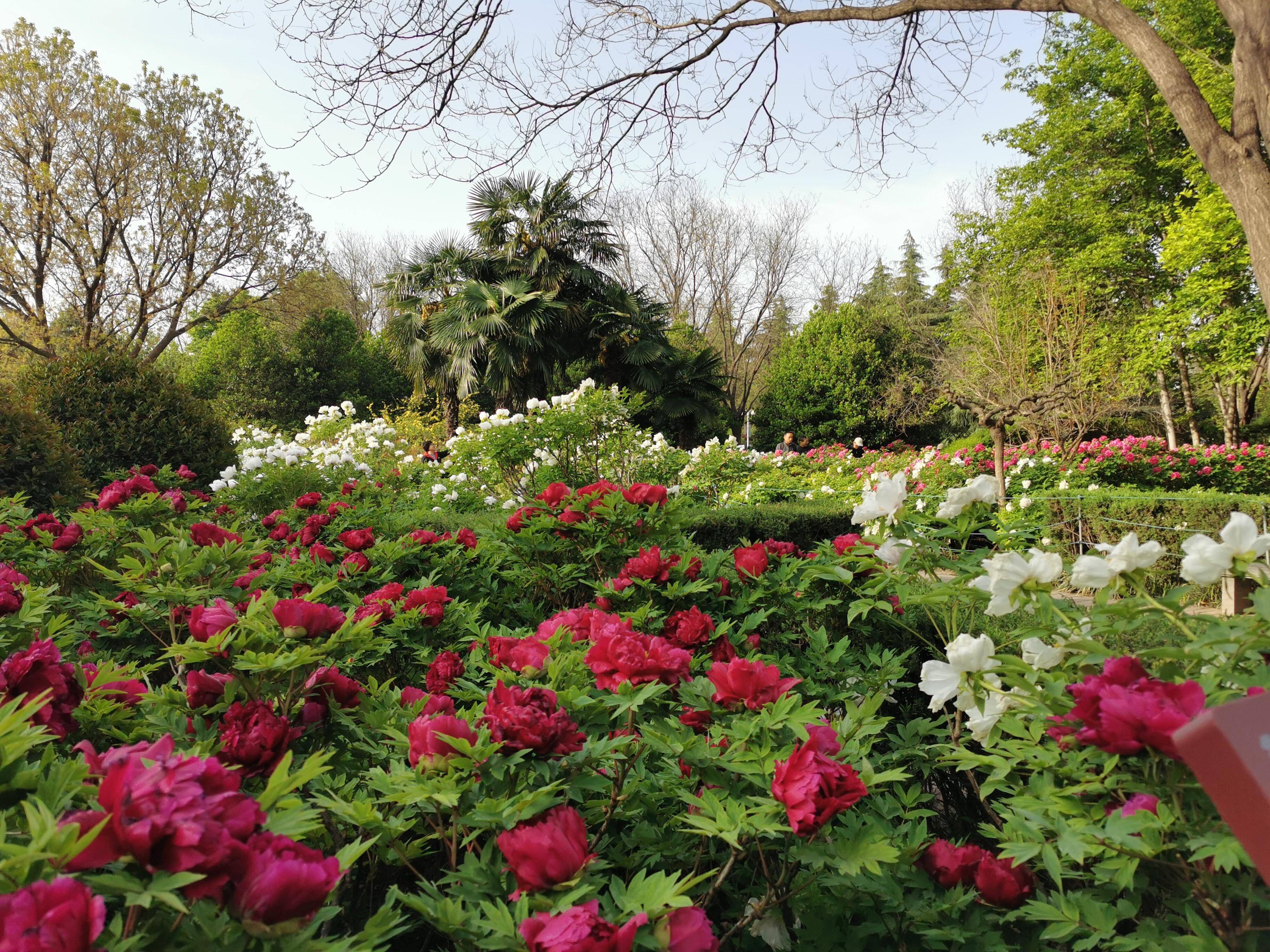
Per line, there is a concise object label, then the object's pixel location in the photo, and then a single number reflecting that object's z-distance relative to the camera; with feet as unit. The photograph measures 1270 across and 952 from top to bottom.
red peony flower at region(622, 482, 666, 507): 7.70
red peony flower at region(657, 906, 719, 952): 2.71
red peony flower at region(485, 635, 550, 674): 4.40
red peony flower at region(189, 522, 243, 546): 6.72
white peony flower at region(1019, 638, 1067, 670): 4.27
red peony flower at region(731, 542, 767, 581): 7.10
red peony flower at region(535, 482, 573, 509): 7.91
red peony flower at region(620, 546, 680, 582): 6.53
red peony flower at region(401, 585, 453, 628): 6.39
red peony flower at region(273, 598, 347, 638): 4.29
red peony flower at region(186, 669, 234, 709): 4.04
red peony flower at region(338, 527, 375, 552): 7.94
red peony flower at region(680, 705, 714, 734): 4.04
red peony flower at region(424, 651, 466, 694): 5.03
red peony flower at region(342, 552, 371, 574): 7.72
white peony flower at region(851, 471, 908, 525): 5.79
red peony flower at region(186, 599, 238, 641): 4.14
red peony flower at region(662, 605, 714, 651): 5.21
